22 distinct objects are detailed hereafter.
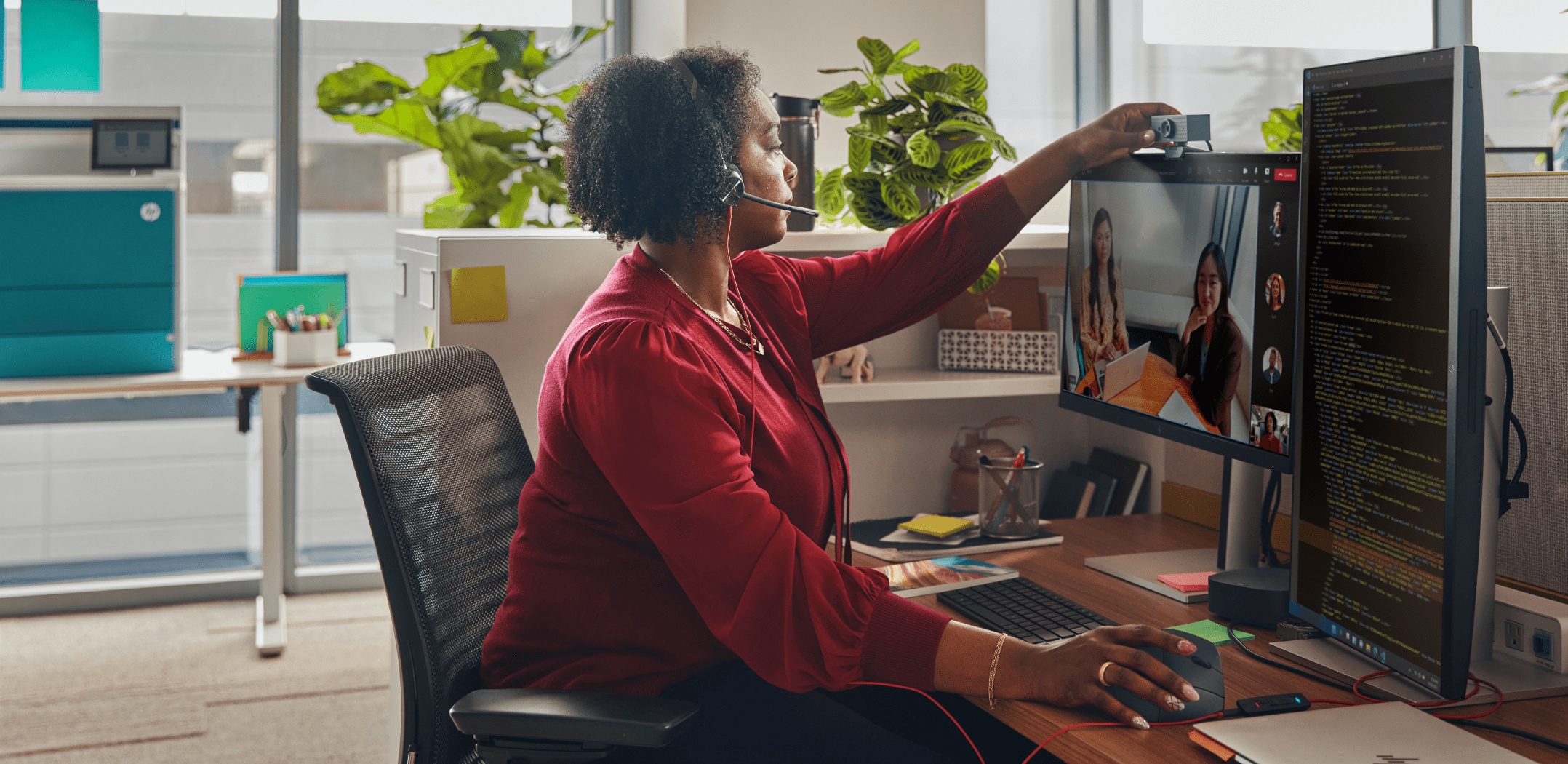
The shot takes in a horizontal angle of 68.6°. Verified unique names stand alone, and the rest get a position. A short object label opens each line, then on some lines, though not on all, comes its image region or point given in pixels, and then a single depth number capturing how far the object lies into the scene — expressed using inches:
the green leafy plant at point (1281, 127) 95.4
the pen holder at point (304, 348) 115.0
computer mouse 38.7
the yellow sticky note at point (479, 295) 68.5
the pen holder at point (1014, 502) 66.6
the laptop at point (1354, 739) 34.2
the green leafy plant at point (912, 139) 74.5
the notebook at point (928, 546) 64.4
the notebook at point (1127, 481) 75.2
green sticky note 48.2
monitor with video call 48.2
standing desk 102.3
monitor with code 36.2
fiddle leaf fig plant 110.5
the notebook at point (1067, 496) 78.8
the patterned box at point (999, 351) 79.4
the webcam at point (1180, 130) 54.6
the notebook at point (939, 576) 57.3
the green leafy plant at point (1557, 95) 119.6
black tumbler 74.6
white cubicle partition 69.8
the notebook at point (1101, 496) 76.8
